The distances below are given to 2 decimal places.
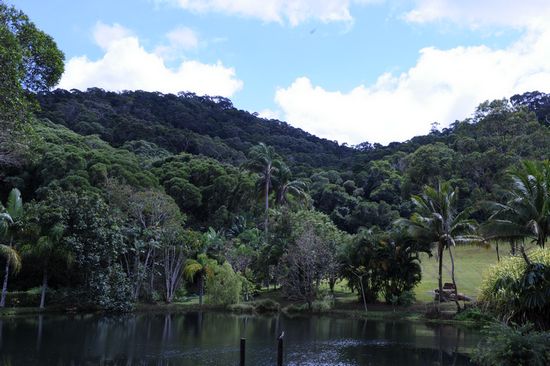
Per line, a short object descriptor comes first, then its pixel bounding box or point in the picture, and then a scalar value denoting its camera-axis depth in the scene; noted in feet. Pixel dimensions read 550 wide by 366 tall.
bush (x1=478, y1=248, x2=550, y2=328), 55.57
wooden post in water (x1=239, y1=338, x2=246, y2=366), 60.97
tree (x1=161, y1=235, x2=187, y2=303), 135.03
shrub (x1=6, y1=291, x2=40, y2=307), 117.80
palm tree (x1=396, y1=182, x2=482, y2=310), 119.44
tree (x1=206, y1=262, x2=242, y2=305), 133.69
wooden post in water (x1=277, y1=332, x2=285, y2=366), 60.60
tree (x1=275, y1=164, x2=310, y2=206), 177.68
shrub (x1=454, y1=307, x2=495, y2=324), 108.58
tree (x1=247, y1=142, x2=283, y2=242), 175.94
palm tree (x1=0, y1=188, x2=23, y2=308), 108.99
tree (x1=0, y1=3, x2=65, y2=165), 47.06
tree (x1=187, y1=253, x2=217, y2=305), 136.87
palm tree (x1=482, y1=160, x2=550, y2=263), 66.80
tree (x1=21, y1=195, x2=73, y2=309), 114.52
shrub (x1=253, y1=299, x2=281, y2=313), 135.54
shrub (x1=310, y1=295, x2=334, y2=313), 130.62
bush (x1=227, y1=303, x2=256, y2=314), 132.36
